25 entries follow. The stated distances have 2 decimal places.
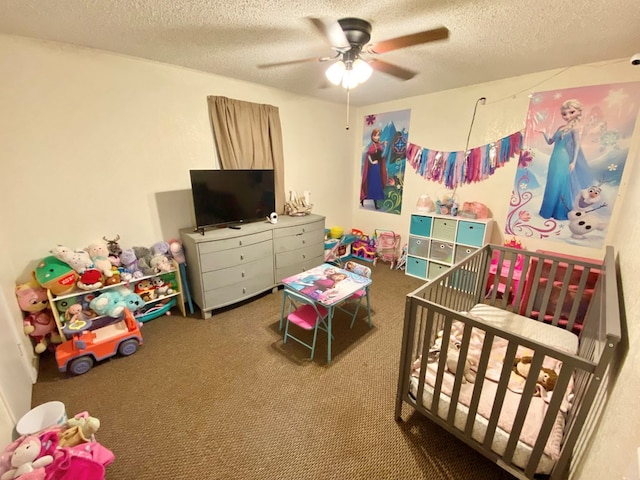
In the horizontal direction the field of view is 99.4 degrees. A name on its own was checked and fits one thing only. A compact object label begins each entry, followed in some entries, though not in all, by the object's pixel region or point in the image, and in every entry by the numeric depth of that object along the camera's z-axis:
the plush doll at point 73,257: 2.11
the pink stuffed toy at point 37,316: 2.01
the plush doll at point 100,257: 2.25
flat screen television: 2.61
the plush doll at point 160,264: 2.58
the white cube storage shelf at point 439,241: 3.16
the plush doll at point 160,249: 2.66
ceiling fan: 1.71
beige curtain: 2.86
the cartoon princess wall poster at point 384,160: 3.85
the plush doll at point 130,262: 2.42
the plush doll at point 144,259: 2.54
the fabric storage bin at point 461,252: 3.25
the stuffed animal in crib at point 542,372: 1.39
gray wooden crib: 1.05
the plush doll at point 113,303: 2.19
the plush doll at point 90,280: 2.14
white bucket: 1.37
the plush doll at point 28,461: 1.07
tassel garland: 3.00
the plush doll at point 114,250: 2.41
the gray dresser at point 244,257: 2.59
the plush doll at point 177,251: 2.70
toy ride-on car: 1.95
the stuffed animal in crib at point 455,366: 1.48
